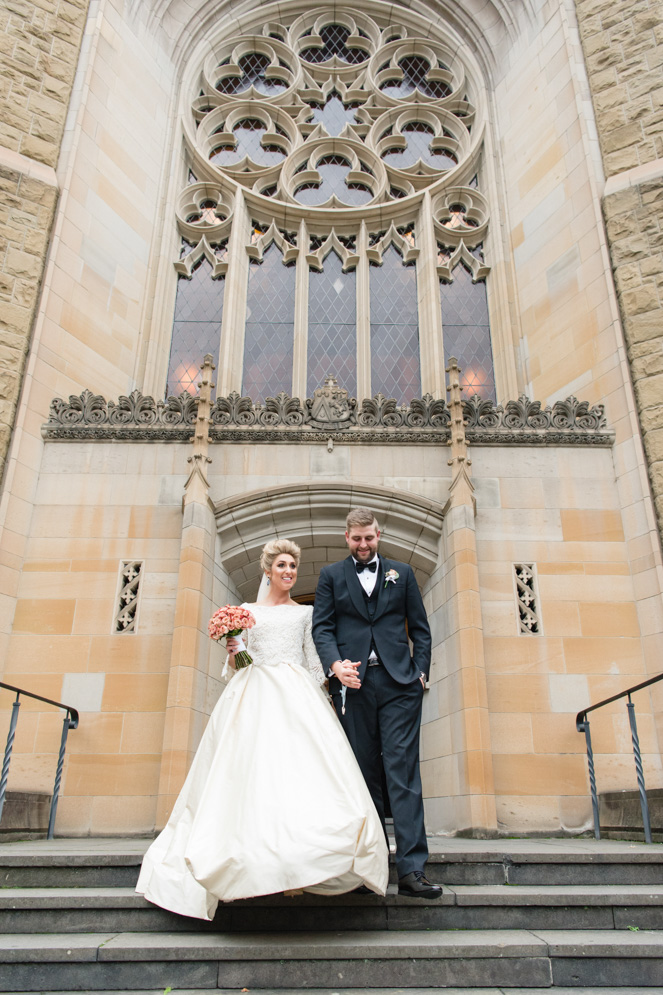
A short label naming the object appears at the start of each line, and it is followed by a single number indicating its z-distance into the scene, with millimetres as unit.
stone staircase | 3047
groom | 3564
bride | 3082
